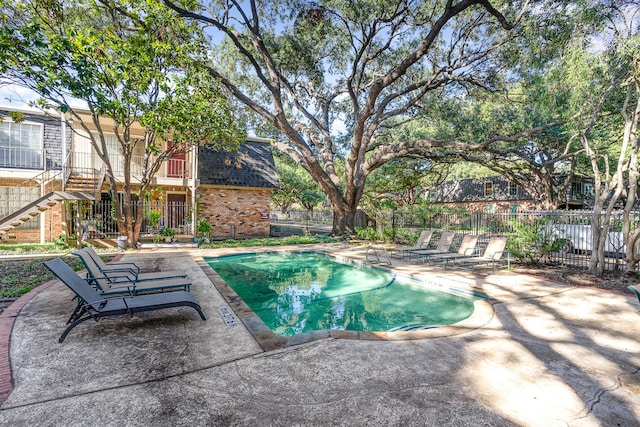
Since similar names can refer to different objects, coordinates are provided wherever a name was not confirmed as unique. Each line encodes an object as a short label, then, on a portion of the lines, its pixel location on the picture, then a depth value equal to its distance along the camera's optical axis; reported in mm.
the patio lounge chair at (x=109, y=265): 5746
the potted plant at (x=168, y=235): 14505
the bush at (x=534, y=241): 8695
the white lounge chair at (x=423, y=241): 10984
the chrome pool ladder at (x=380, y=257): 9773
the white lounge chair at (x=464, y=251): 9250
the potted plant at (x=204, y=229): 15205
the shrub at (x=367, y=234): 15751
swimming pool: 5906
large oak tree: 12344
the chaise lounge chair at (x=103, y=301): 3762
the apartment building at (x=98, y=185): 13789
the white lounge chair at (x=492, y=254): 8659
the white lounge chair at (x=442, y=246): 10117
